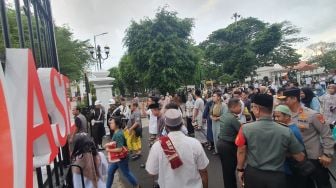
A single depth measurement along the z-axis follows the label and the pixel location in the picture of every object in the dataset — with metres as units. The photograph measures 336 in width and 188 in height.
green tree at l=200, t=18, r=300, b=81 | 39.31
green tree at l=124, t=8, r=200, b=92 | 18.45
